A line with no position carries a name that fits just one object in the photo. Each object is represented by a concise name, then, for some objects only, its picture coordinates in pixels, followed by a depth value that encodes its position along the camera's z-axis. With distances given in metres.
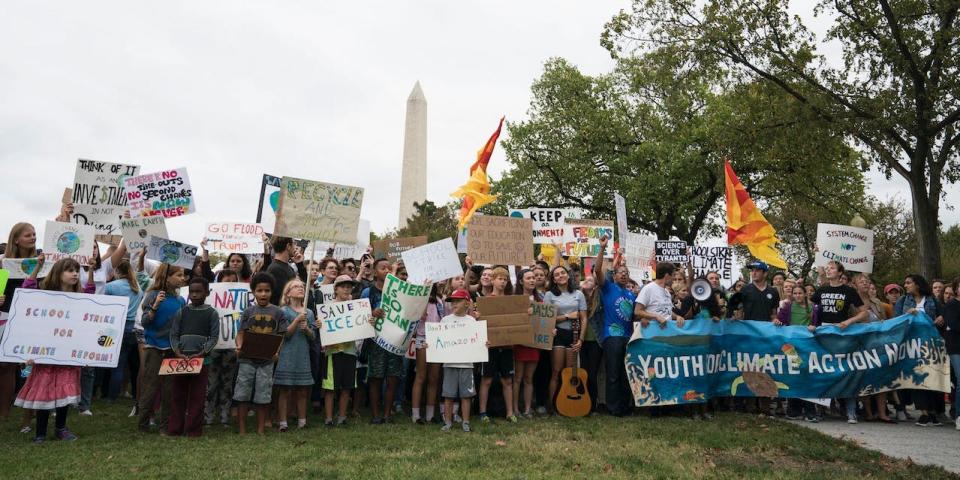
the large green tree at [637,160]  29.64
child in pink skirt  7.62
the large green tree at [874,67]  17.20
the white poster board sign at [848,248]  13.21
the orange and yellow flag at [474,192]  11.05
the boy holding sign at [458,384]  8.73
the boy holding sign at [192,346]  8.12
